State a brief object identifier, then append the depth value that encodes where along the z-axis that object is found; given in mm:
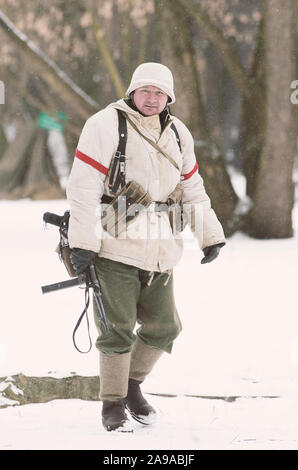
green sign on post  19875
